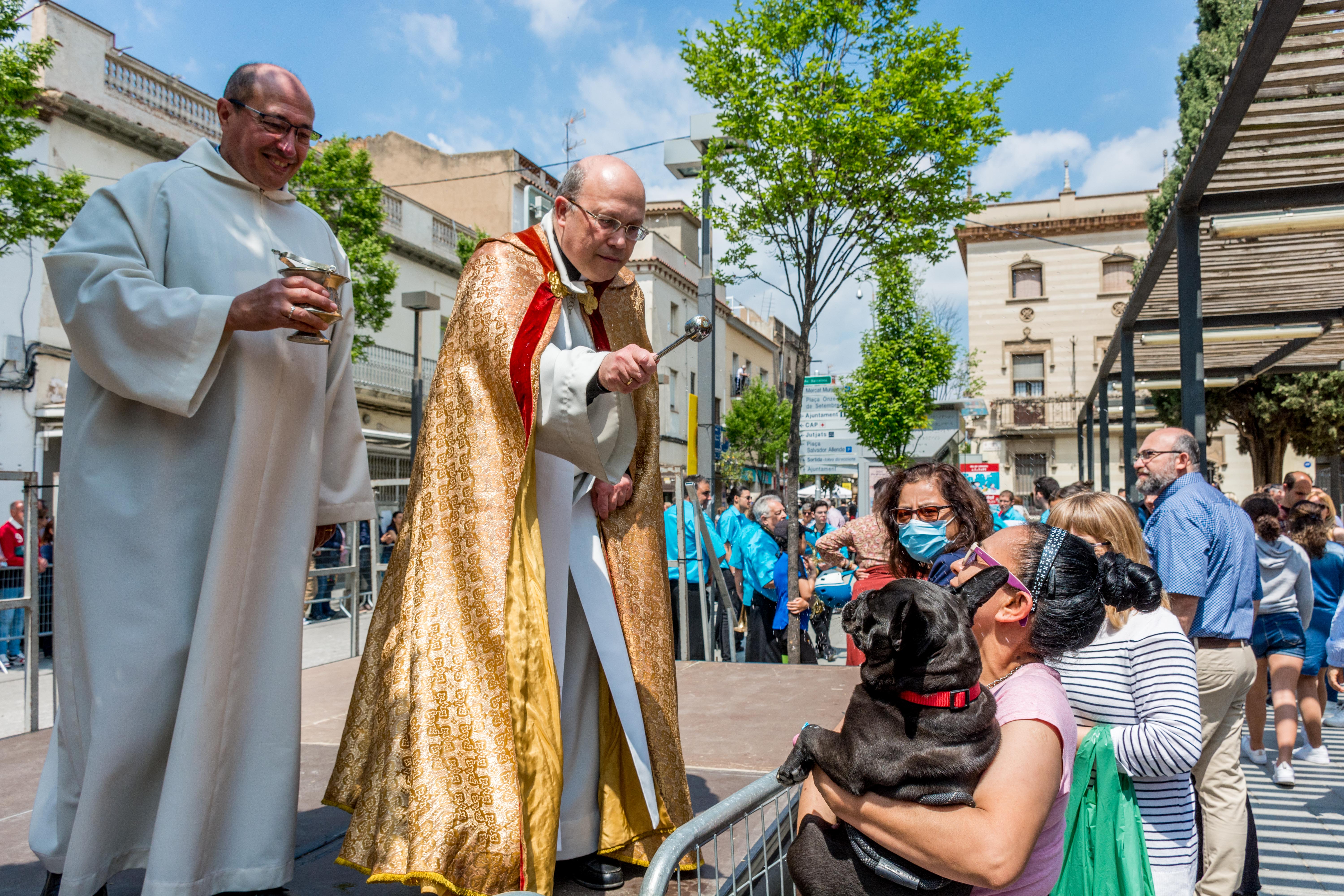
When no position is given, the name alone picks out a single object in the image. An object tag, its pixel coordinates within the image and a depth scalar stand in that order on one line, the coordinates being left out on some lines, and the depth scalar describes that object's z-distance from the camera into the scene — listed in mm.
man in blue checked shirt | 3615
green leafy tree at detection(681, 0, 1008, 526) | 10125
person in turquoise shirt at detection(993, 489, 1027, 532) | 10289
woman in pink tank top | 1674
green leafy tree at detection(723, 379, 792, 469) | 39406
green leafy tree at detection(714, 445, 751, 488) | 38094
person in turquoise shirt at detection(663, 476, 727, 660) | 9406
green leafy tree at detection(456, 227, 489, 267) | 24156
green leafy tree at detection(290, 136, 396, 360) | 17141
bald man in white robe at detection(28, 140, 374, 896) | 2383
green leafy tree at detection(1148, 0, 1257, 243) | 23234
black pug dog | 1620
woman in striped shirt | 2498
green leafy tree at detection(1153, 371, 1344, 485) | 24609
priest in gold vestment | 2467
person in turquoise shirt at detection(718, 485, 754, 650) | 10109
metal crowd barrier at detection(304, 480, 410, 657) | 7699
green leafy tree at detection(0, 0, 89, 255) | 10648
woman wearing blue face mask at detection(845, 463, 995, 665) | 3615
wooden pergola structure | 5000
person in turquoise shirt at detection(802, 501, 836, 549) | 15812
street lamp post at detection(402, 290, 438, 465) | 11766
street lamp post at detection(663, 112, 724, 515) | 10898
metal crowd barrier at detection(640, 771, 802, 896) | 1558
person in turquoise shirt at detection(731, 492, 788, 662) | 9398
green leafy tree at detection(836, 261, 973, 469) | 24016
